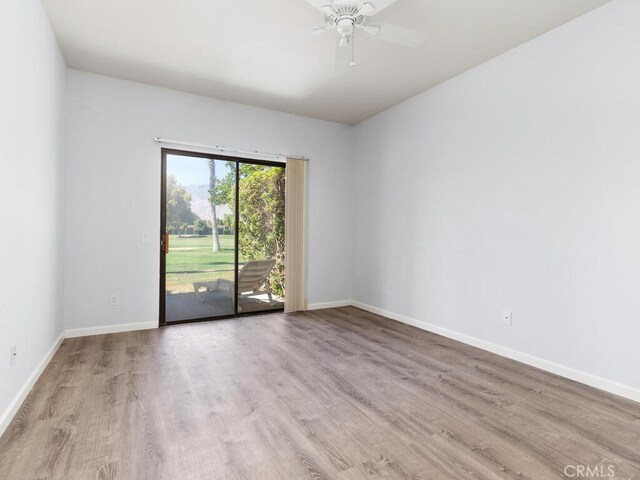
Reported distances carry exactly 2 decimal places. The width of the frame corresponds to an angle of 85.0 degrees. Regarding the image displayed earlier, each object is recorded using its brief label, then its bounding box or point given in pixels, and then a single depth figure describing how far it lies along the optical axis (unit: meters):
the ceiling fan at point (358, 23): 2.32
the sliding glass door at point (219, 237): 4.20
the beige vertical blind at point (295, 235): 4.88
